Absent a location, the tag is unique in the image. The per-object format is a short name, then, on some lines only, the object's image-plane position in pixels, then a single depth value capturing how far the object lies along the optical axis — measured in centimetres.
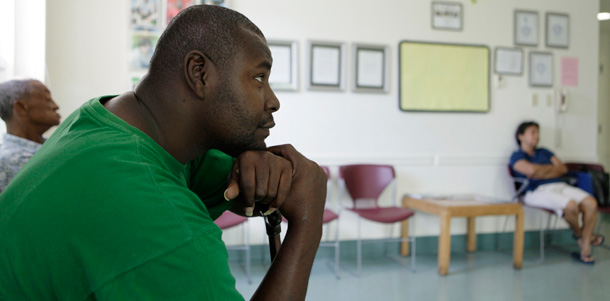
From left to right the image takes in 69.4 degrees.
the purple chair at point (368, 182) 405
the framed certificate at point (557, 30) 482
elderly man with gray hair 211
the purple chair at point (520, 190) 427
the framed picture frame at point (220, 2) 390
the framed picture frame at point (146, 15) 379
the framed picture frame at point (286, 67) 403
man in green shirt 54
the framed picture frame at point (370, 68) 423
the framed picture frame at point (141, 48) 379
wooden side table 369
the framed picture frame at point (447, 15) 443
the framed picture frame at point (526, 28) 471
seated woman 415
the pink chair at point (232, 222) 326
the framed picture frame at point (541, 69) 476
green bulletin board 437
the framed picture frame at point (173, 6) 385
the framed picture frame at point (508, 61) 464
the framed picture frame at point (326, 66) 411
